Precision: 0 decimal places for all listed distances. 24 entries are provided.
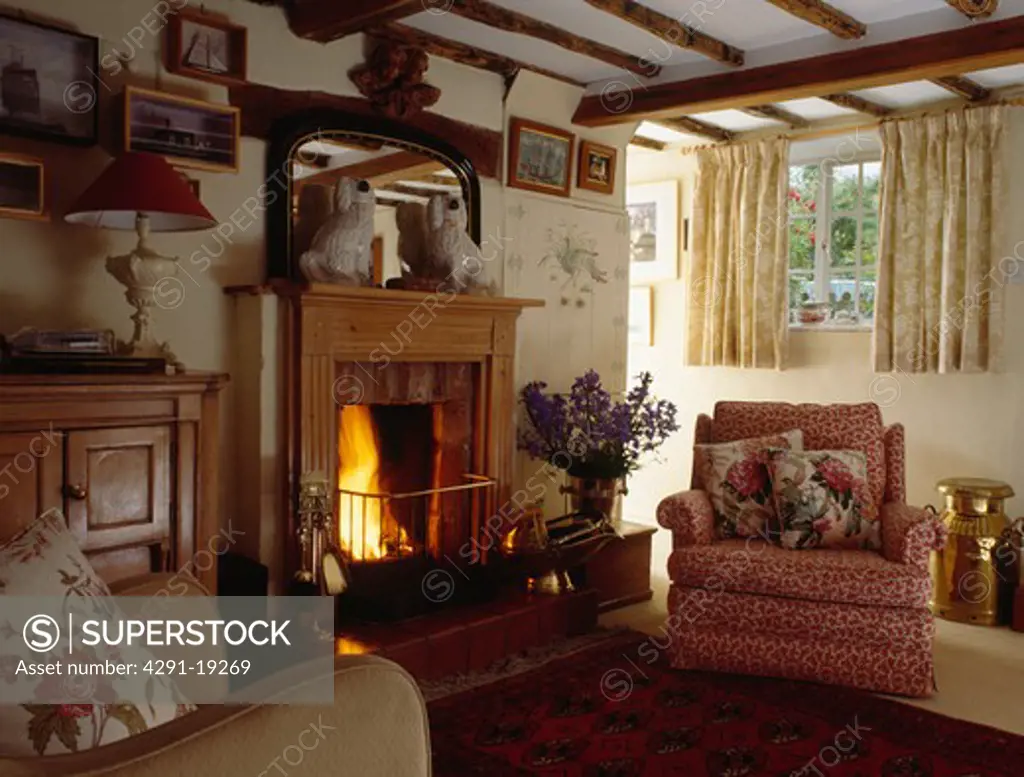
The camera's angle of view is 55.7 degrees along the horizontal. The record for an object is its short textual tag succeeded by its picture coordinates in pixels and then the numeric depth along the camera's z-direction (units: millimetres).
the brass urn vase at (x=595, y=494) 4074
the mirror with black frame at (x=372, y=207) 3307
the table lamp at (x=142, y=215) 2533
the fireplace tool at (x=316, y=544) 3178
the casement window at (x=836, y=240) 5094
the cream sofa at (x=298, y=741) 822
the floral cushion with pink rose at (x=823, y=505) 3447
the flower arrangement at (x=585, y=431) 4098
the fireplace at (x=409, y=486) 3521
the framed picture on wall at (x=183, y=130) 2877
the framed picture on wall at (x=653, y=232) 5758
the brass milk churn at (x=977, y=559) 4152
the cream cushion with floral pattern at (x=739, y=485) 3562
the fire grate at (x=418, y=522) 3580
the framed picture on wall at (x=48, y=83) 2658
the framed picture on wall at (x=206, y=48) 2990
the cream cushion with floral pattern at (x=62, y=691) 1001
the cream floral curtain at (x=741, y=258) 5199
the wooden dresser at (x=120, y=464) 2285
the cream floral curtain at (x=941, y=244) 4457
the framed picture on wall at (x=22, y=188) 2641
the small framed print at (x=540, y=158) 4160
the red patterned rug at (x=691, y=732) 2674
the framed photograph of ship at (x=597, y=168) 4508
